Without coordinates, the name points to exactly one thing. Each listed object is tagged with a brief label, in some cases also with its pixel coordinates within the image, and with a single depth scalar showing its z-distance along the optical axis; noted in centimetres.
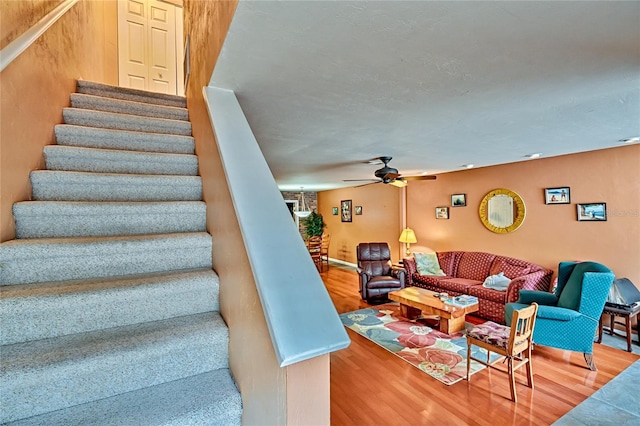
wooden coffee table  359
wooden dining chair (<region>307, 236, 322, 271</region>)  771
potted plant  903
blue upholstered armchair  280
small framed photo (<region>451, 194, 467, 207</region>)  525
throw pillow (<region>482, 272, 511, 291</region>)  416
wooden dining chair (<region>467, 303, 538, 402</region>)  242
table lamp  594
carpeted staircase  90
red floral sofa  391
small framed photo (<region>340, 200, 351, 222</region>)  848
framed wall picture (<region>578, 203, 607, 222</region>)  361
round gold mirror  447
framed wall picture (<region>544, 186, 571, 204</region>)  395
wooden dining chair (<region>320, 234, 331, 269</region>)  930
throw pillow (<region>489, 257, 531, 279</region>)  417
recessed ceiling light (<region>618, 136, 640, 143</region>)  293
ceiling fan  356
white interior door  367
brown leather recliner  505
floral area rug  288
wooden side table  305
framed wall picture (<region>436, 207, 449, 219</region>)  560
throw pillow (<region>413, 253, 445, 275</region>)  522
